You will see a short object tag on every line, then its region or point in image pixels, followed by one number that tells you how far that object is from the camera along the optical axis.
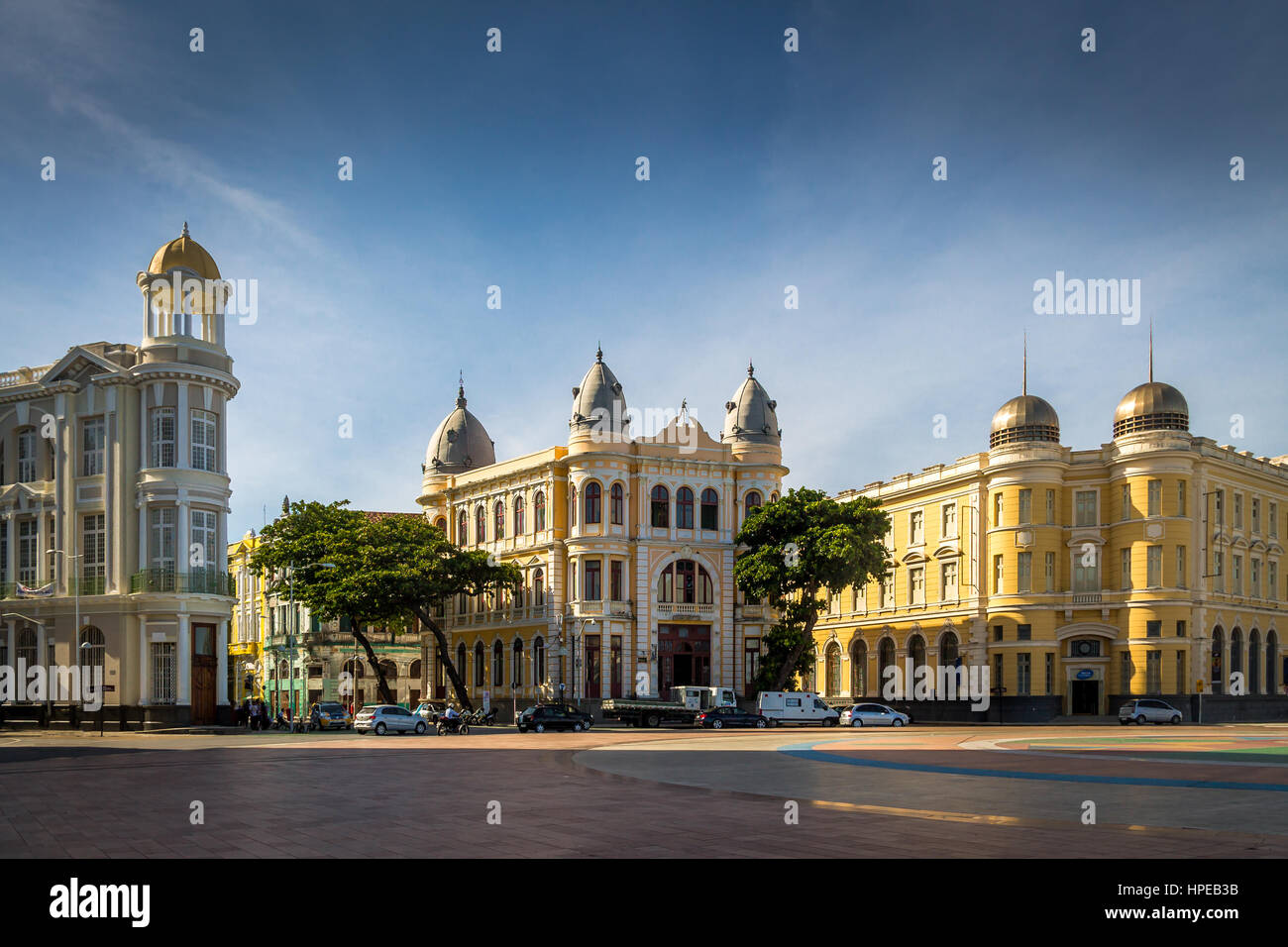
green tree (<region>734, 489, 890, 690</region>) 67.00
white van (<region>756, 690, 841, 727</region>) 61.53
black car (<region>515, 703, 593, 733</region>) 54.12
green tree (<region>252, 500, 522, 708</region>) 65.00
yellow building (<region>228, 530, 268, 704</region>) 106.44
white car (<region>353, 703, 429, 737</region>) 52.47
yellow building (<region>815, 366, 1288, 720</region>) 70.62
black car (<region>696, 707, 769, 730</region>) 59.31
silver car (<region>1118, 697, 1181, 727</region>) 63.22
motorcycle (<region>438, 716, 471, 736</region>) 51.78
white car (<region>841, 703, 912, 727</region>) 61.00
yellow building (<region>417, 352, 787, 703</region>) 71.31
